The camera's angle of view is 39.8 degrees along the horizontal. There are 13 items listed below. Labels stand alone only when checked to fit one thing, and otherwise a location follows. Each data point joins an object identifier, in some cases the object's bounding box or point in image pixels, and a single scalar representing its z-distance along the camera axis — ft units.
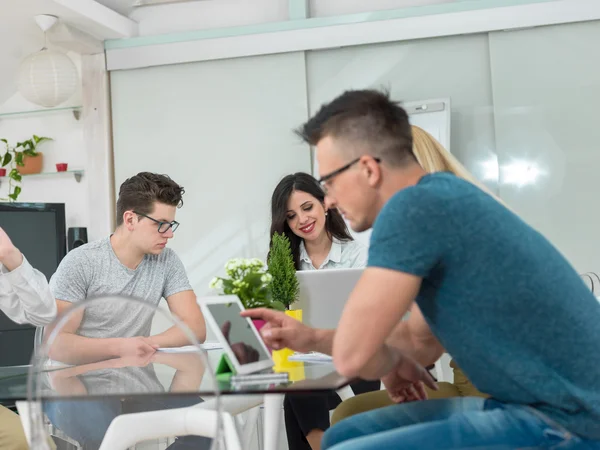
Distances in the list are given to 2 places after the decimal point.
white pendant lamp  16.10
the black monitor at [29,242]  15.62
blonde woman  8.18
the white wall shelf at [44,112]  18.48
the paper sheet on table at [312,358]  6.73
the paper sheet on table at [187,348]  7.99
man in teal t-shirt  4.71
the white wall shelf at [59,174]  18.39
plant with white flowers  6.19
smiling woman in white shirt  11.93
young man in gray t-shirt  9.69
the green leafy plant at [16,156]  17.92
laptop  8.55
